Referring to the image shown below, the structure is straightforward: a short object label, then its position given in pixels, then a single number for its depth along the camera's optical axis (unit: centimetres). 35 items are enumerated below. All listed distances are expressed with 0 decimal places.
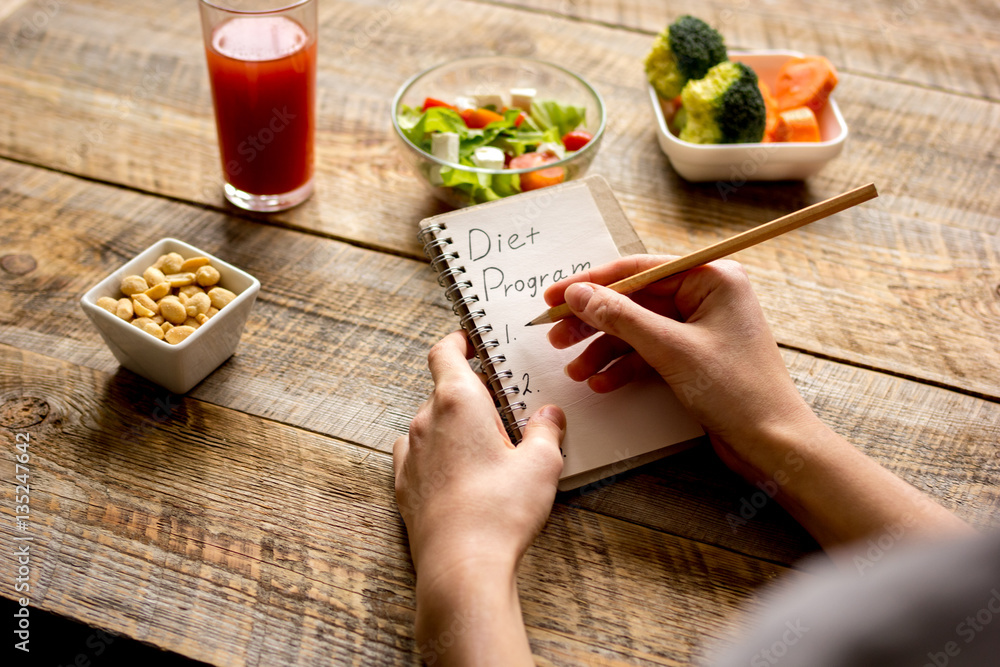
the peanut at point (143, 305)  87
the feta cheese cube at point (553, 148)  115
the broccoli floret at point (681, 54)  123
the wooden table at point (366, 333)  77
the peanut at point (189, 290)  91
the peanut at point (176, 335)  86
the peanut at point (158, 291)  89
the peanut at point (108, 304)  87
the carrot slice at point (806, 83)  125
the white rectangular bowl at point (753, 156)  118
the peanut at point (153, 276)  91
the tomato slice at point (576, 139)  118
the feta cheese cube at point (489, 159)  111
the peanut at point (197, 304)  89
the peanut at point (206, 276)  92
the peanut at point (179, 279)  91
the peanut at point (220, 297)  91
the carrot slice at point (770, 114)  123
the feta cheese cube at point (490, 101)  123
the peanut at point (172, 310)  87
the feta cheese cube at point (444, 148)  111
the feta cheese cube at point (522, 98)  123
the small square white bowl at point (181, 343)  85
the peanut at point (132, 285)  89
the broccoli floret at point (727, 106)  115
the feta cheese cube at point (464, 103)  121
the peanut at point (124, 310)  87
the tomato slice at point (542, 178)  111
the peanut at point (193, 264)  93
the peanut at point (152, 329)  86
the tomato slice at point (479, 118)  119
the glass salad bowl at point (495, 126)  110
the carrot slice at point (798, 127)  122
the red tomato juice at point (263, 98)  103
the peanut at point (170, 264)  93
